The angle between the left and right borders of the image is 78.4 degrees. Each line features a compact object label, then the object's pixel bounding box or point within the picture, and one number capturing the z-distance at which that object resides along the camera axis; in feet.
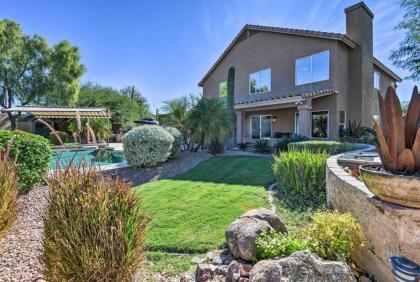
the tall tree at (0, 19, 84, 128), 95.36
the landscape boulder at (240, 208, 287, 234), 14.30
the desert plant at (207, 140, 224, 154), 49.23
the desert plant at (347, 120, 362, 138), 51.21
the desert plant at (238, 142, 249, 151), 60.92
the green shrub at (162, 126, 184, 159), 43.14
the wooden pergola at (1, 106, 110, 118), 73.26
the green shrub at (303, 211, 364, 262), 10.53
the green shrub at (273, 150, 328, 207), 21.77
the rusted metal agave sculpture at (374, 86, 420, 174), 8.83
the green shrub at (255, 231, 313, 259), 10.80
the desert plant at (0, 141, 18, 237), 13.62
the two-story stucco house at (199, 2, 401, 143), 51.75
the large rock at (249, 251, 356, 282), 8.46
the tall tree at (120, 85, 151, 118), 174.01
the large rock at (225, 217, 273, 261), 12.47
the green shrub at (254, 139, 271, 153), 53.14
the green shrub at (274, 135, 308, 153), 48.11
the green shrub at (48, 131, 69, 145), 74.03
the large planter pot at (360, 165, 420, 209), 7.89
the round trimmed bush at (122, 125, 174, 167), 37.22
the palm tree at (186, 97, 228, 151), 47.52
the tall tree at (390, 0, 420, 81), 58.75
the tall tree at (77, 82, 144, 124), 108.78
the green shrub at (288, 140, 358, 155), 34.83
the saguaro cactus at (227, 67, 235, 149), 58.90
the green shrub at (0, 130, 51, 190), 22.16
